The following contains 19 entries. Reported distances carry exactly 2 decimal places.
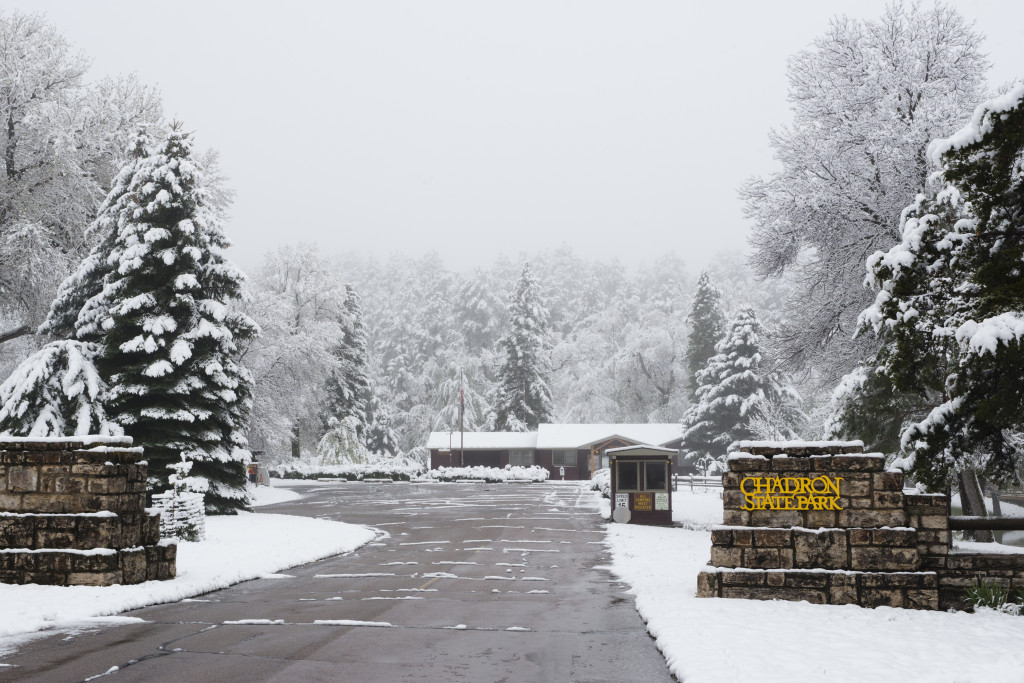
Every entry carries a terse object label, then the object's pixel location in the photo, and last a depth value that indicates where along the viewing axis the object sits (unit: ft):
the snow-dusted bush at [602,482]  147.01
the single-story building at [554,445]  234.58
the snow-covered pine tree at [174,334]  94.32
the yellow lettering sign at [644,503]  94.27
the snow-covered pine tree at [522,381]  281.13
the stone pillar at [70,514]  42.86
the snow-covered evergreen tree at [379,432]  286.87
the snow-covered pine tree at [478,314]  329.31
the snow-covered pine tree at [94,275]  94.73
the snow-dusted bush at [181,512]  63.82
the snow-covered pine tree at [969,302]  33.96
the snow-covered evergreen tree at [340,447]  234.17
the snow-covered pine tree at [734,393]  194.49
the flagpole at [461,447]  232.69
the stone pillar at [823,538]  38.70
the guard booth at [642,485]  93.91
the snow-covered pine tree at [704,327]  248.95
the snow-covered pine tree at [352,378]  245.86
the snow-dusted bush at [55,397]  83.10
